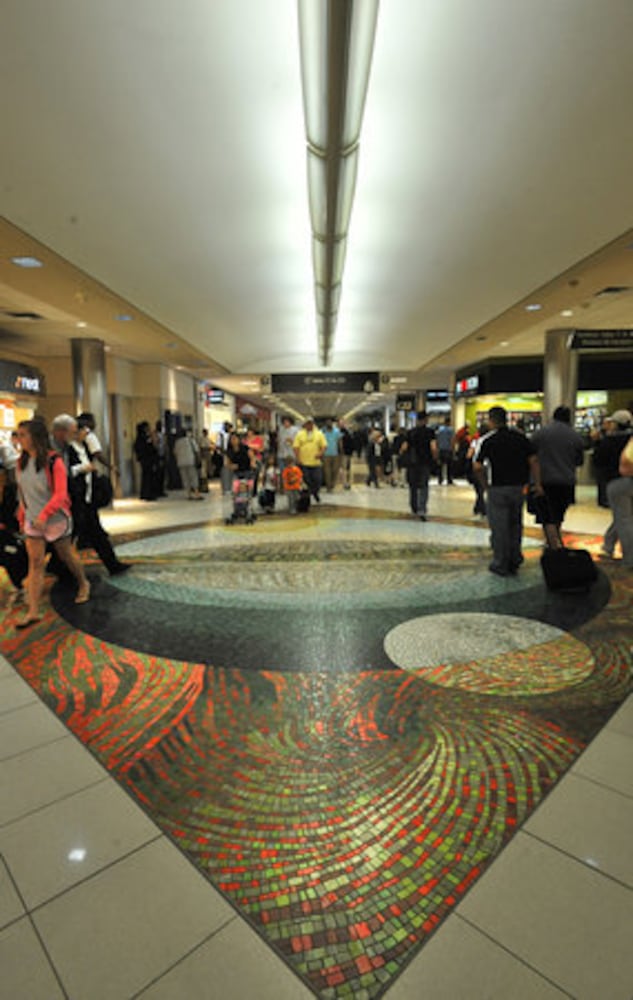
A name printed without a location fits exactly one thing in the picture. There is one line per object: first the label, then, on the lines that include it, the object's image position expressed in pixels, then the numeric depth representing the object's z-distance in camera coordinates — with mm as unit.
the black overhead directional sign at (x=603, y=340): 9703
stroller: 8570
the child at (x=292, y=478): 8977
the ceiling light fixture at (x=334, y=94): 2234
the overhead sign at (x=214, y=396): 18562
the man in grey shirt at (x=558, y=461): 5375
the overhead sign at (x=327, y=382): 16141
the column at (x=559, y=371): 10969
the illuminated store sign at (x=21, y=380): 8875
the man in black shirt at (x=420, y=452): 8016
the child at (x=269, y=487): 9500
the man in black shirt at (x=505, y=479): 4938
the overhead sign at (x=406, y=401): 22938
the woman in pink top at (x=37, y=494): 3736
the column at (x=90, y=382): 10016
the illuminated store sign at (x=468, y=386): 16352
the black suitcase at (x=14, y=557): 4469
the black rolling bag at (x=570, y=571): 4383
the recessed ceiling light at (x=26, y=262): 5613
